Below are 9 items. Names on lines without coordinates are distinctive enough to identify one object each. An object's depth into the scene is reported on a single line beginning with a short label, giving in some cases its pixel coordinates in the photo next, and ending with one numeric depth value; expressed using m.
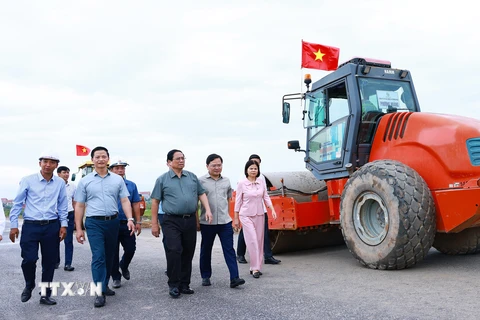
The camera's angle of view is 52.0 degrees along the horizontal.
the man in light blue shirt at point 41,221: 5.59
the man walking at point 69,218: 8.15
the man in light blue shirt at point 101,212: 5.53
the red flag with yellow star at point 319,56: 9.46
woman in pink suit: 6.76
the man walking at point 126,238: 6.53
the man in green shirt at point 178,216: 5.80
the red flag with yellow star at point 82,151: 19.27
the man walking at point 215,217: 6.27
